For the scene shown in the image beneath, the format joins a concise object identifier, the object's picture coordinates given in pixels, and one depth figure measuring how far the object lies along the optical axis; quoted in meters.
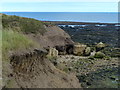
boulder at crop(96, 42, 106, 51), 33.76
